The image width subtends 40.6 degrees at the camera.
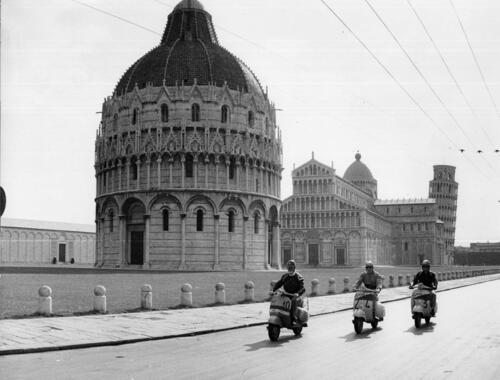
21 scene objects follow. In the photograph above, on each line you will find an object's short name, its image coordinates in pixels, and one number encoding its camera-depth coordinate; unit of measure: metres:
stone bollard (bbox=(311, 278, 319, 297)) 28.66
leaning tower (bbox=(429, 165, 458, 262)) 168.50
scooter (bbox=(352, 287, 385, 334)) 15.73
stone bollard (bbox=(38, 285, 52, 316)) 17.67
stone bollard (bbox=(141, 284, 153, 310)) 20.22
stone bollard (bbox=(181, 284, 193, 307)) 21.53
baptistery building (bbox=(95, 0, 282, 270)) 63.69
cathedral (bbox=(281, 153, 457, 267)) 114.12
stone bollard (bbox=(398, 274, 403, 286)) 40.81
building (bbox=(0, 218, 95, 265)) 98.06
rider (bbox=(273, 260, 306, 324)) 14.35
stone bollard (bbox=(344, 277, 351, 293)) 32.42
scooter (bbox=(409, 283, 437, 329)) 16.36
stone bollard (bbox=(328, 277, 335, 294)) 30.22
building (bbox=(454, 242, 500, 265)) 156.12
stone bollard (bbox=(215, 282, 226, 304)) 22.98
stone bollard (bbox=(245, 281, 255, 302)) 24.23
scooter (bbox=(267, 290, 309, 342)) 13.77
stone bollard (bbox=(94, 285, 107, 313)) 18.94
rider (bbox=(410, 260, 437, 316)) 17.12
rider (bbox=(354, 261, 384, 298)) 15.99
